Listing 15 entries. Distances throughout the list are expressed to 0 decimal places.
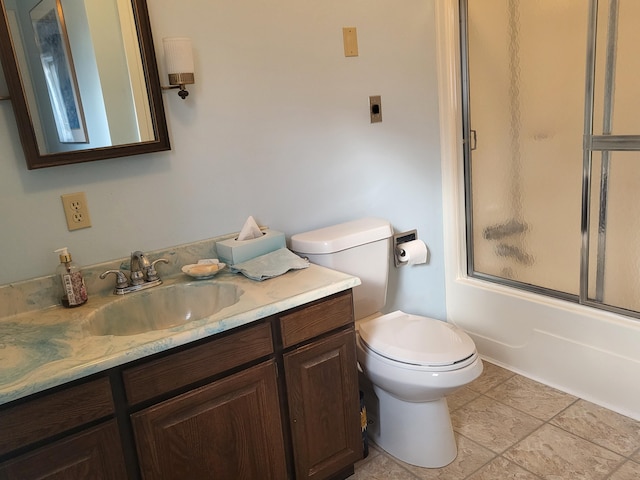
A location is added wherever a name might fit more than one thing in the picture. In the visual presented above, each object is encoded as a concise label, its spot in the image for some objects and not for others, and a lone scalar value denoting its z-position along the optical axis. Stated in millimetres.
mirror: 1487
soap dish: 1737
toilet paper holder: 2418
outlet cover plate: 1619
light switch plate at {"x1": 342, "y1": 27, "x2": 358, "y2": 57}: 2133
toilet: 1742
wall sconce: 1658
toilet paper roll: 2383
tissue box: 1820
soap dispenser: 1575
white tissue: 1899
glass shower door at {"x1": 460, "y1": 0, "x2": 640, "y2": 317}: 2014
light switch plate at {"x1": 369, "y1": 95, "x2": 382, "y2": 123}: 2252
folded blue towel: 1712
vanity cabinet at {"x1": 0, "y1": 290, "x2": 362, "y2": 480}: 1199
